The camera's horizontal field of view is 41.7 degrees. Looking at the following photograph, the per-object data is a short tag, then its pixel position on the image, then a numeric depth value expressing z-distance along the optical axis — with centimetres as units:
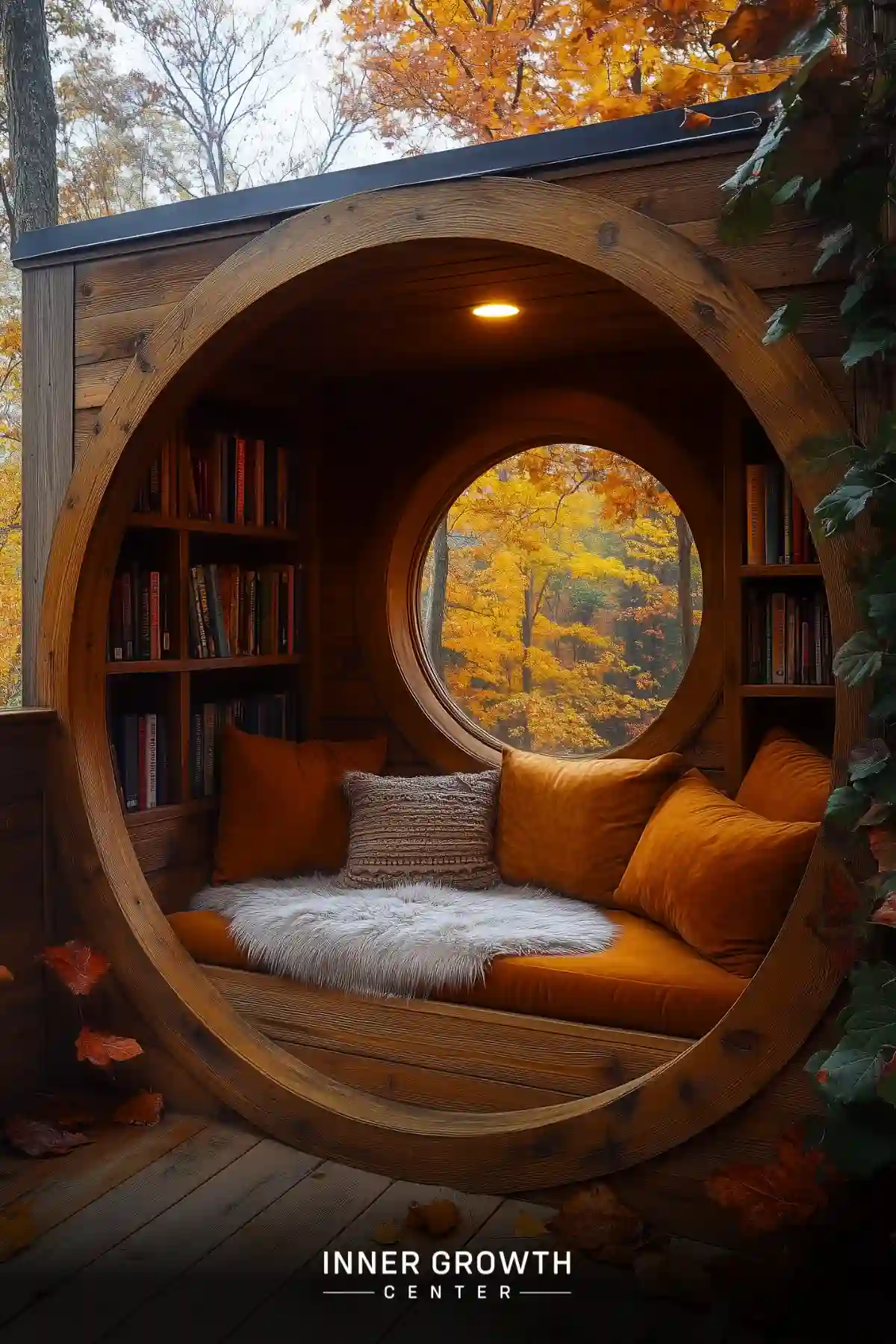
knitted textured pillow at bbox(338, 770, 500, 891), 355
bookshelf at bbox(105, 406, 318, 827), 361
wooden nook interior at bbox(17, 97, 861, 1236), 240
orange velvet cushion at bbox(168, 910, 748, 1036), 270
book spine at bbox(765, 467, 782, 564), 326
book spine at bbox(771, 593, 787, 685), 331
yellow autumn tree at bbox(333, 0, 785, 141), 564
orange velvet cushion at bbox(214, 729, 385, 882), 372
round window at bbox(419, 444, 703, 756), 664
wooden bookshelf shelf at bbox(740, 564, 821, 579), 317
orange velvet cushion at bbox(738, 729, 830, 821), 300
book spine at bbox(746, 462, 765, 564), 328
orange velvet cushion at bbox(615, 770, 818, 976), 271
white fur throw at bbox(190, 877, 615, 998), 296
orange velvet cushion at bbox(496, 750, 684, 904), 341
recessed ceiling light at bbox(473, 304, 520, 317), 335
